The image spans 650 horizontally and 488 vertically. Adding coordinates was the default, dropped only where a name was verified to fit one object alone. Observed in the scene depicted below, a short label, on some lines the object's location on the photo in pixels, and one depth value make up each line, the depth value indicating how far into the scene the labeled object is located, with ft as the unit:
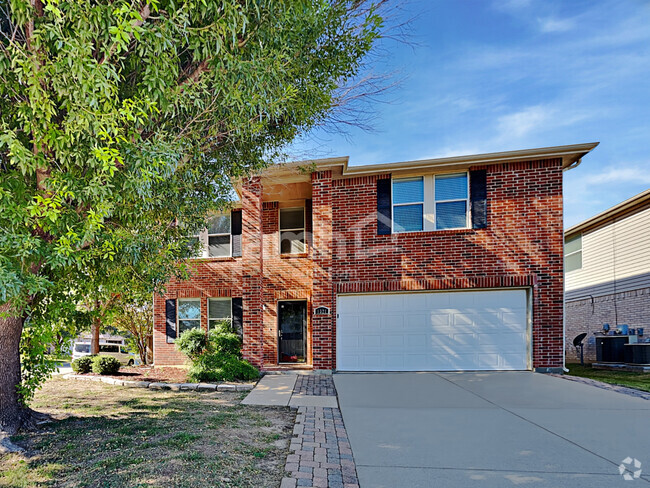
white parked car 38.51
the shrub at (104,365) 31.09
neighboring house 37.91
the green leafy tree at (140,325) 39.91
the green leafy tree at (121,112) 9.71
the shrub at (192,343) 30.58
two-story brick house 29.78
